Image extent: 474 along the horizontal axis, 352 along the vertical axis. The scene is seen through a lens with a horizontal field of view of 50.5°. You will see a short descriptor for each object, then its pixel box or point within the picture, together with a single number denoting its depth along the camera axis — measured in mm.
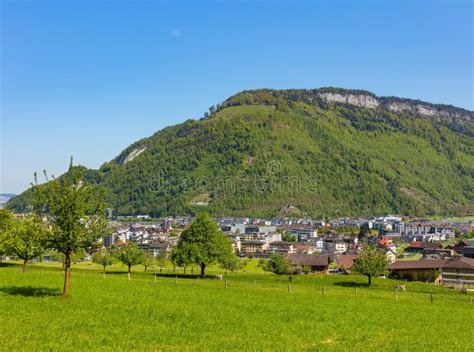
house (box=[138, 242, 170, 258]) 190312
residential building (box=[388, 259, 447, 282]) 91188
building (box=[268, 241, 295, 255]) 193062
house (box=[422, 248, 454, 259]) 152612
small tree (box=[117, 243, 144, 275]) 89575
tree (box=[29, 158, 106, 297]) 33125
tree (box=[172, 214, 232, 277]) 70938
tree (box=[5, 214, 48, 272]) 33562
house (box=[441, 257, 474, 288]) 88625
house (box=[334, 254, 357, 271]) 125338
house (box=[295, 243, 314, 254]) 190125
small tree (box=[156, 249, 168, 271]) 116412
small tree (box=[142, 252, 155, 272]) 98950
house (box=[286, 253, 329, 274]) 114000
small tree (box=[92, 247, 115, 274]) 102125
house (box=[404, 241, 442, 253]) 180800
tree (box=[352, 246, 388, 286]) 73750
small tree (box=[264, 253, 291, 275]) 93500
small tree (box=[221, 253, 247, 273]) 91138
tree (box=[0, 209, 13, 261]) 61219
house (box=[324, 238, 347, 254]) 181038
